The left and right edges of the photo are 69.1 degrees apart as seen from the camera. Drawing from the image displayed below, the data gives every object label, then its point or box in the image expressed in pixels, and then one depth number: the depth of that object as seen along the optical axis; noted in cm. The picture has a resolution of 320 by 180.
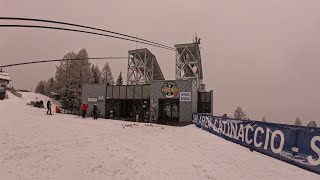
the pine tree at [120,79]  7365
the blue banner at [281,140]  814
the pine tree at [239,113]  8162
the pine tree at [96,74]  6407
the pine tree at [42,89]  10438
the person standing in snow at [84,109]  2722
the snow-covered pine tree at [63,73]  5932
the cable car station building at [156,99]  3000
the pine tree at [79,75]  5422
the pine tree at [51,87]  7750
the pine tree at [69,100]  5182
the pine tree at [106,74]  7400
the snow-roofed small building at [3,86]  5308
